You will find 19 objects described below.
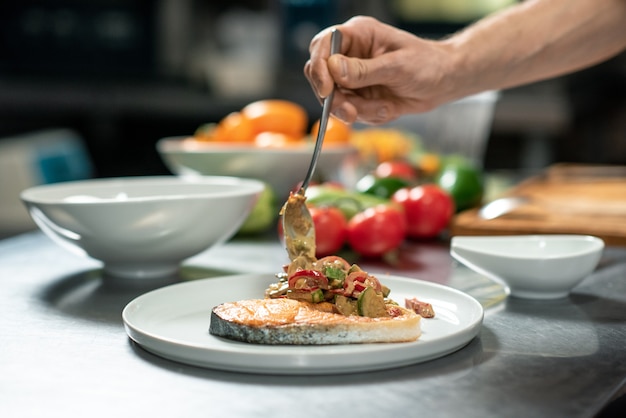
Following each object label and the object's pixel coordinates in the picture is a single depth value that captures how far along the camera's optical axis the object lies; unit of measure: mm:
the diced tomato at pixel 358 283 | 1108
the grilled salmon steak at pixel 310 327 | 999
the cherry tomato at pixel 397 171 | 2268
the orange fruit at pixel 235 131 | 2287
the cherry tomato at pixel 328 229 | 1712
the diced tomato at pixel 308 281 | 1121
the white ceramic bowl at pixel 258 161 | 2127
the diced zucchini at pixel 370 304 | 1069
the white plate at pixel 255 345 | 925
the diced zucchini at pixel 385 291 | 1148
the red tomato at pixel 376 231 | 1688
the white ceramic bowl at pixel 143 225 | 1401
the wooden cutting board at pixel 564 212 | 1811
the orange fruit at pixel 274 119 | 2342
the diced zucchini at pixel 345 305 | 1100
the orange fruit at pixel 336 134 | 2324
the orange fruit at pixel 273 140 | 2213
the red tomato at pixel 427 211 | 1913
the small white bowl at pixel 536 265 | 1318
